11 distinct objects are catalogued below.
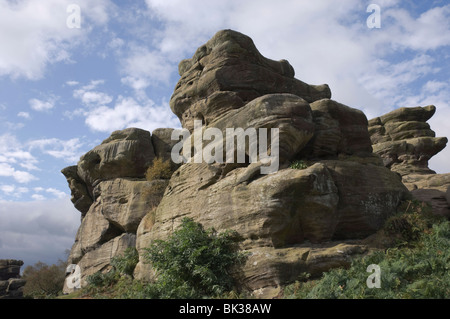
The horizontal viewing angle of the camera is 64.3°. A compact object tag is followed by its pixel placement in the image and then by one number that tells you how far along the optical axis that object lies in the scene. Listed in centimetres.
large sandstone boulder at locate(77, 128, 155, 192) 2764
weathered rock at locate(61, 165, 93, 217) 3144
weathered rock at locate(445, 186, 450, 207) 1902
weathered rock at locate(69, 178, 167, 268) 2550
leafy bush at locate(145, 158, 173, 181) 2633
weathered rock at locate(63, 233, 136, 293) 2555
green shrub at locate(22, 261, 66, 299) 3691
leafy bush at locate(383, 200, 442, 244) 1571
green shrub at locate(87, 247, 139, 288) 2189
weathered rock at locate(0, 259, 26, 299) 3466
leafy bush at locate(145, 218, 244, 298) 1461
